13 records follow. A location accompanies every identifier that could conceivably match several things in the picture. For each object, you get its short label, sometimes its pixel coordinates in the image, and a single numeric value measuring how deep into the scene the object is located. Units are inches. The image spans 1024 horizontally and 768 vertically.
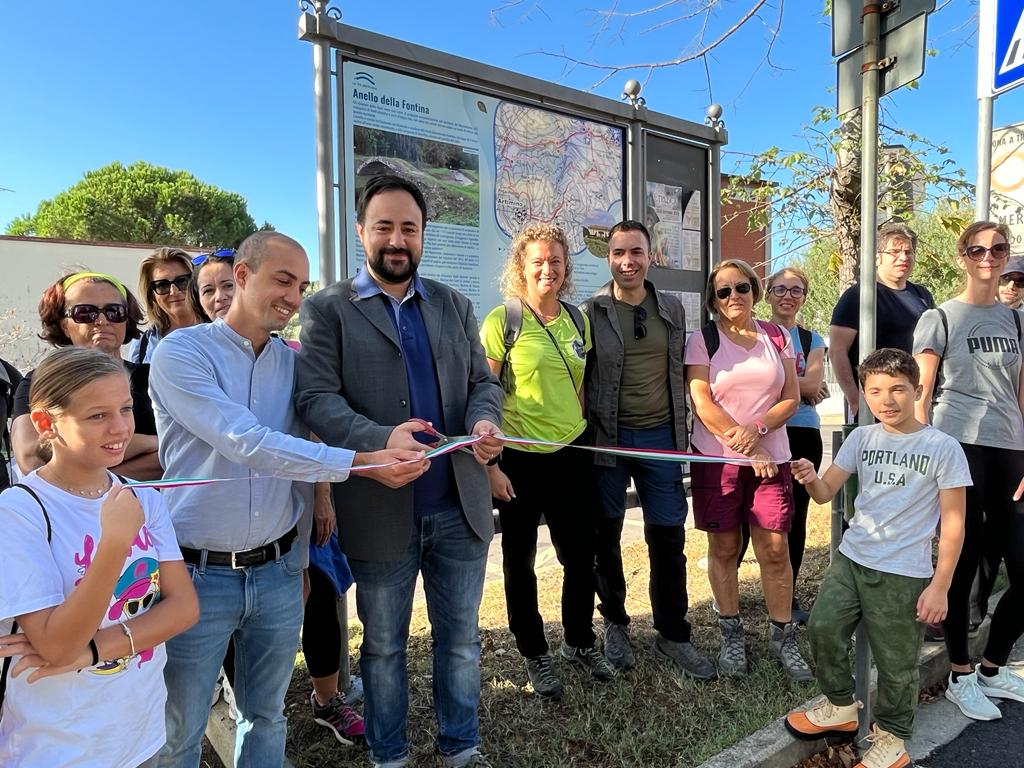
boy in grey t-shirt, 108.6
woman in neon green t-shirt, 130.7
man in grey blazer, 100.7
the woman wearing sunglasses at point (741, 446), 139.1
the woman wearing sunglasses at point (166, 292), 123.0
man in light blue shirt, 81.0
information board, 143.4
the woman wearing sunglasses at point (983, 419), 134.2
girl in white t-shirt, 61.4
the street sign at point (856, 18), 104.4
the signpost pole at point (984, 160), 191.6
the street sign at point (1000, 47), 172.4
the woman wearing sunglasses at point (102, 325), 95.7
